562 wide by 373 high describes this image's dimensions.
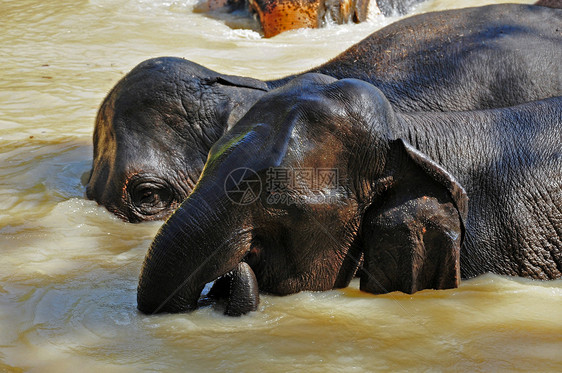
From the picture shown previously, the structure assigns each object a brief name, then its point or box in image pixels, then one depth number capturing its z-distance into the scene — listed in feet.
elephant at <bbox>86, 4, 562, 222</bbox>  35.76
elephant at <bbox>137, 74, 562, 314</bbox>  24.00
